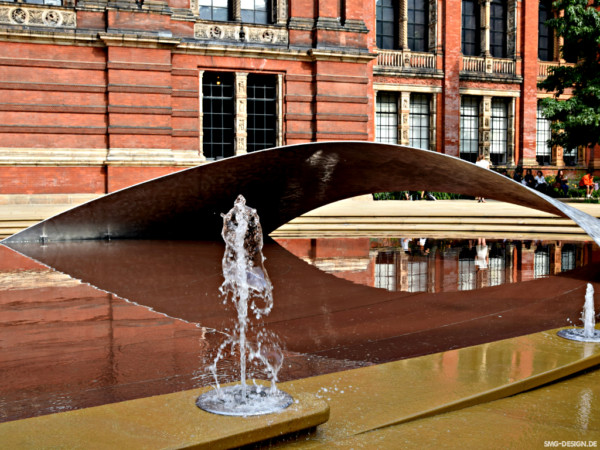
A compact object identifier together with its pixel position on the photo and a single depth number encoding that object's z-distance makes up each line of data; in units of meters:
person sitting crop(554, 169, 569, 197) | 28.72
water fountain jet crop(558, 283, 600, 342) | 3.83
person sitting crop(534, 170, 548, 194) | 26.79
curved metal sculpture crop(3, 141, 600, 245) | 8.37
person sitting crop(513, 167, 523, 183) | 29.30
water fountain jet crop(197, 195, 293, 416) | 2.64
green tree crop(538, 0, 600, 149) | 23.34
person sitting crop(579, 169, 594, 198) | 29.02
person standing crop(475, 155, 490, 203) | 24.55
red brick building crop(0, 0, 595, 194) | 18.75
